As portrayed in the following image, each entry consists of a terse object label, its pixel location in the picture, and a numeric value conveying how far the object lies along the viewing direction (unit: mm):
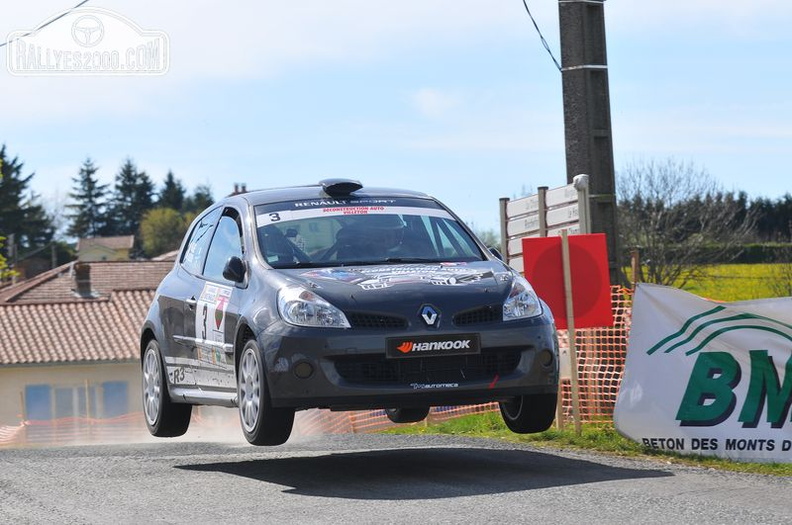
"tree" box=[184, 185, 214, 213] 162250
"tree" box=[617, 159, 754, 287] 72812
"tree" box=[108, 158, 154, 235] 152000
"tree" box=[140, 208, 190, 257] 141500
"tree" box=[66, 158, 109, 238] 148500
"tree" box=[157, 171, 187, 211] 157625
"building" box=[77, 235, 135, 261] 137625
